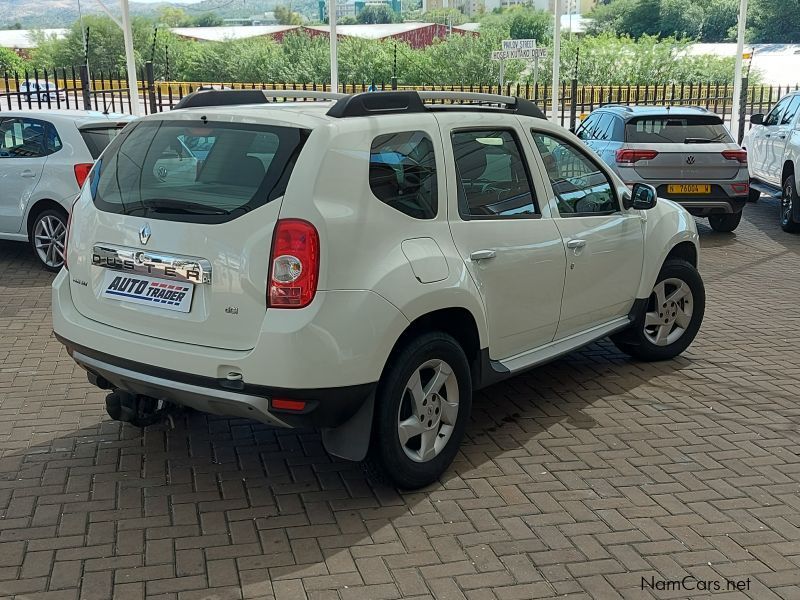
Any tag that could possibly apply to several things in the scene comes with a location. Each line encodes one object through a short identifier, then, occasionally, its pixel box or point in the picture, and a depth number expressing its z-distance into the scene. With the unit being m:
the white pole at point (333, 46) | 18.28
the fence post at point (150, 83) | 17.31
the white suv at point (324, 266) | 3.92
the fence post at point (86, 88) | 16.92
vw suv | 11.57
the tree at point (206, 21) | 125.74
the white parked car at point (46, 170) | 9.52
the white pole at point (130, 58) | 15.70
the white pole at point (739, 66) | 21.34
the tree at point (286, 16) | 138.70
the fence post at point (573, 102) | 21.27
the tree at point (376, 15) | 129.00
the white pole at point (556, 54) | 20.12
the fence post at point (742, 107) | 21.67
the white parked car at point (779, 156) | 12.56
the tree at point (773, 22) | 91.00
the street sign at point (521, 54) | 22.23
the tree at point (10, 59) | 51.21
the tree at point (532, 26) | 73.69
